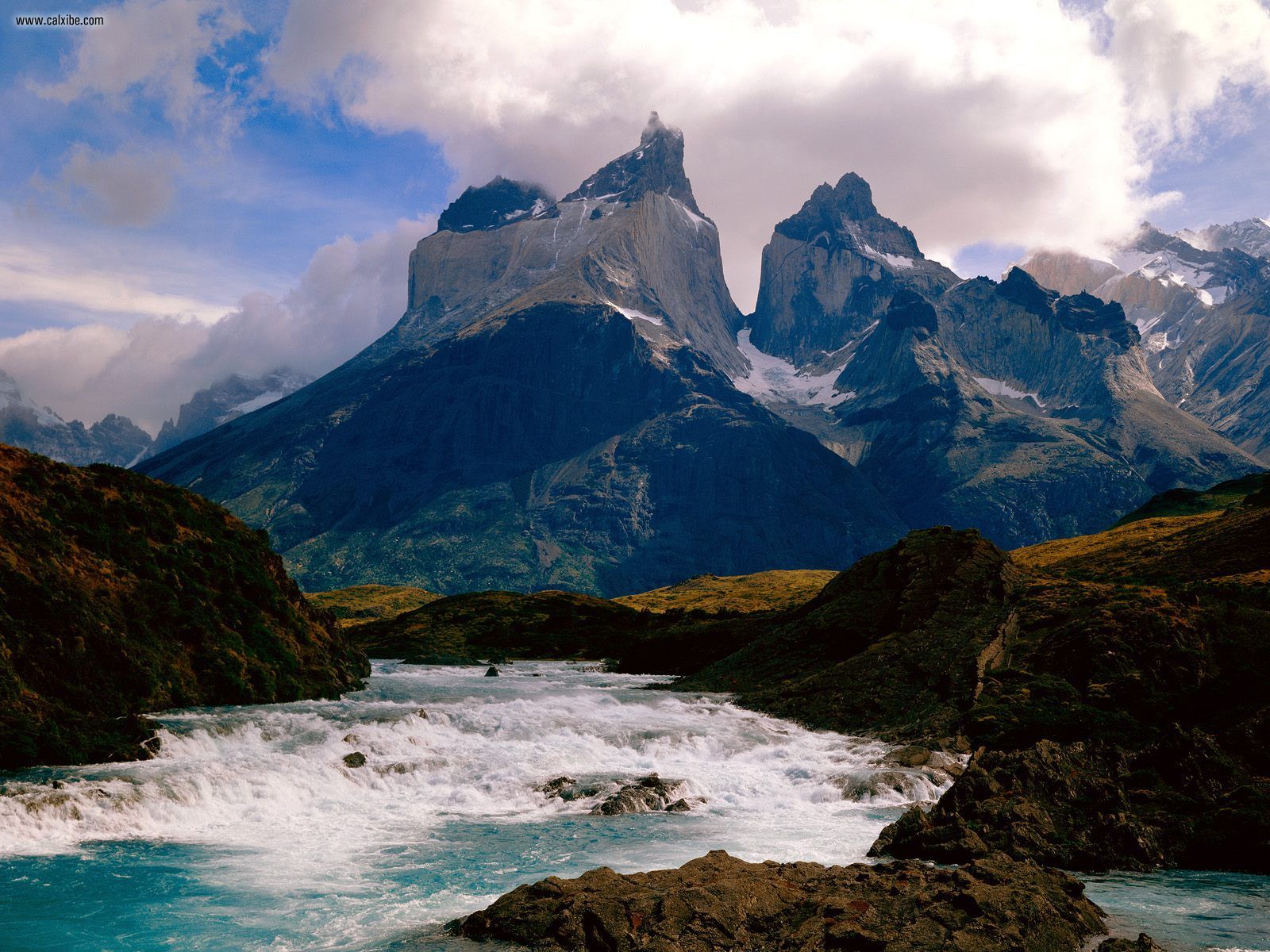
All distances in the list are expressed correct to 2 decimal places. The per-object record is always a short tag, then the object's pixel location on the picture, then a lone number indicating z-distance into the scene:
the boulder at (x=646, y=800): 48.56
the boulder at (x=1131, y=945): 25.62
